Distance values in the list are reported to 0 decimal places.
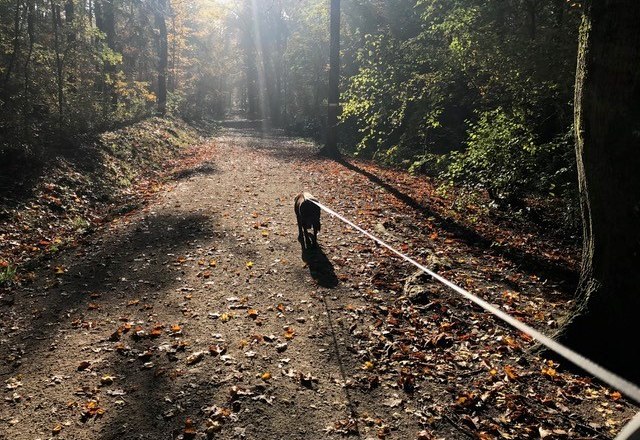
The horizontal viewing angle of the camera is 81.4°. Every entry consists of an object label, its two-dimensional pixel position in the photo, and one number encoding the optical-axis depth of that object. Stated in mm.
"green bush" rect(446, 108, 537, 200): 7844
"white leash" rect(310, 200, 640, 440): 1479
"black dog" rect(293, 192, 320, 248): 6969
